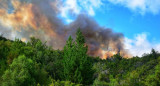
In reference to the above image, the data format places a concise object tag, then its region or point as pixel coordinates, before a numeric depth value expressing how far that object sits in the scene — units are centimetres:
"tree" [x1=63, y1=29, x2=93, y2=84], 4991
